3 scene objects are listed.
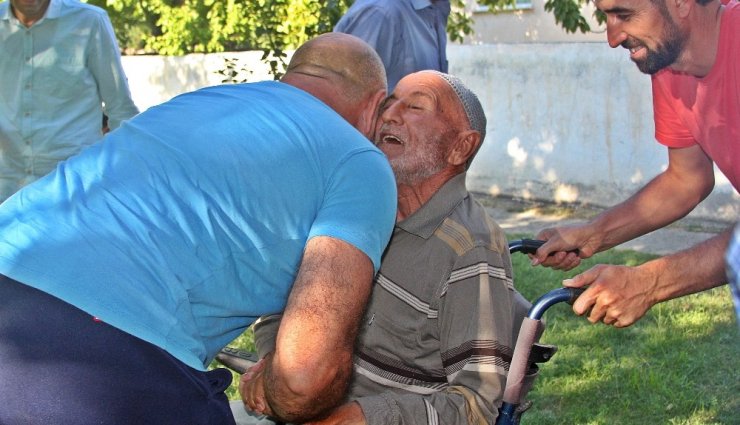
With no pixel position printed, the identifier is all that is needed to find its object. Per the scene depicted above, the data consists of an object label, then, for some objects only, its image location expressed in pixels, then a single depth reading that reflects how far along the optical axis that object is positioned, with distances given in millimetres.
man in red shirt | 2932
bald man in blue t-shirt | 2141
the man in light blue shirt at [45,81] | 5504
